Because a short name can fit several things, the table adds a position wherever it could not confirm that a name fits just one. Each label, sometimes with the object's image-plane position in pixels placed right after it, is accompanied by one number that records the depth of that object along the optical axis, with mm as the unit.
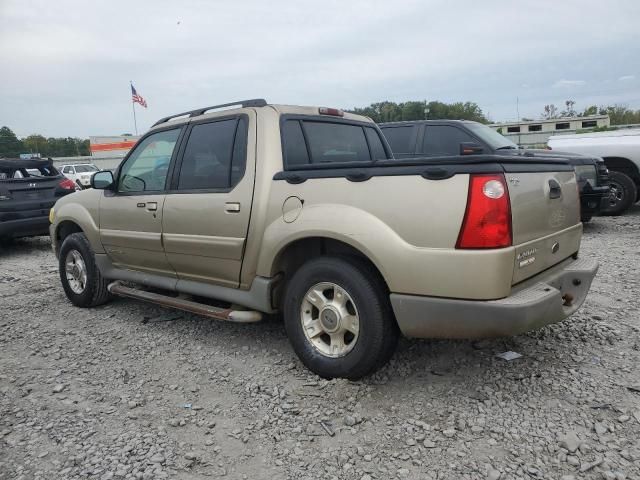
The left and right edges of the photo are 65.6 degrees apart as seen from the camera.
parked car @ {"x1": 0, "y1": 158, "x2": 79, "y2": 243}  8047
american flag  42559
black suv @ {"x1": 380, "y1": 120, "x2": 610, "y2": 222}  7492
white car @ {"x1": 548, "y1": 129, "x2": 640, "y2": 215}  8920
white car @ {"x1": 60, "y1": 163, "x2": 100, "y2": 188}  24344
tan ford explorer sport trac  2621
